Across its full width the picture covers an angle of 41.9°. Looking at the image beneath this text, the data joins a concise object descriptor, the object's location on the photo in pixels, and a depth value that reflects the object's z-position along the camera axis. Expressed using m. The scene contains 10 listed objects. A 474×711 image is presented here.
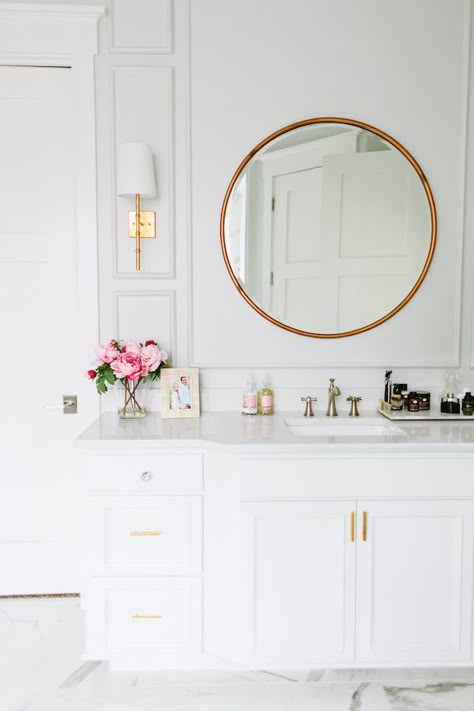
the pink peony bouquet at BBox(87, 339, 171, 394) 2.34
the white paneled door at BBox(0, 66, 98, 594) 2.53
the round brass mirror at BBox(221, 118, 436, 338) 2.51
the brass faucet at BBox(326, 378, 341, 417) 2.49
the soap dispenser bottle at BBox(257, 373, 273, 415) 2.49
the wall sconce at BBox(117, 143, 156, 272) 2.39
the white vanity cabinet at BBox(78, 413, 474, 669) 2.02
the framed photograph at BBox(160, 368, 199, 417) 2.43
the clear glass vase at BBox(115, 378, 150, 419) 2.43
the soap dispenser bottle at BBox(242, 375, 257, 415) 2.46
